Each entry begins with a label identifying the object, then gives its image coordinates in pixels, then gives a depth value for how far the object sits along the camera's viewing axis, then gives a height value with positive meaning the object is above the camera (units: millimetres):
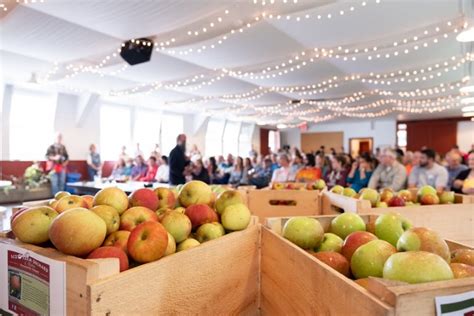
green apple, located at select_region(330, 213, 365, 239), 1387 -289
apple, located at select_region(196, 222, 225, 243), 1239 -284
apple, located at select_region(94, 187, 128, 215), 1230 -166
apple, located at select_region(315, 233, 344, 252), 1261 -331
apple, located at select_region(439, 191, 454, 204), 2533 -339
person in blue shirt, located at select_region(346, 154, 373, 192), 4922 -318
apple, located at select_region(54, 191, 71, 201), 1559 -191
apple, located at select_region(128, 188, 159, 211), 1333 -180
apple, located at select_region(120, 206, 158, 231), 1163 -219
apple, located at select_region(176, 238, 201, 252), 1148 -301
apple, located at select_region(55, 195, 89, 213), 1211 -180
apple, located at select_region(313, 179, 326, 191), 3630 -356
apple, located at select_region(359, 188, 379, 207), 2426 -313
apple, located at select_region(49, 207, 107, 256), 925 -211
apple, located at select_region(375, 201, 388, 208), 2330 -354
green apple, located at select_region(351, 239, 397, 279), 973 -297
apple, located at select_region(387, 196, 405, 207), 2381 -345
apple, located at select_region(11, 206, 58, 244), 1045 -221
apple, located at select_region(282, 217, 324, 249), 1264 -293
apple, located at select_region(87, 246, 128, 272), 926 -268
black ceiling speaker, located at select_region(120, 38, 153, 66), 5321 +1493
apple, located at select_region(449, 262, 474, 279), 851 -291
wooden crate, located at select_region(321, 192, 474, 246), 2180 -399
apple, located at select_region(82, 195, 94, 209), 1290 -185
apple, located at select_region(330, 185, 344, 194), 2927 -328
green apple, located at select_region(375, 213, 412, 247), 1256 -275
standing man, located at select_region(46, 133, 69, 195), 8391 -314
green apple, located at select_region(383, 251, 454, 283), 772 -260
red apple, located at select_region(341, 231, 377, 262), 1146 -296
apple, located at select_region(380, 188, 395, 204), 2490 -319
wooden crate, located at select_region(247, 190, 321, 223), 2887 -429
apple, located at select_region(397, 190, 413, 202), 2631 -333
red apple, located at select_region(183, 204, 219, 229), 1321 -238
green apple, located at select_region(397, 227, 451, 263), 1016 -264
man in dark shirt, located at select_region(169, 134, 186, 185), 5543 -196
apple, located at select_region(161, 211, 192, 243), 1168 -244
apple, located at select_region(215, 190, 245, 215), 1427 -197
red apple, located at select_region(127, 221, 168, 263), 956 -247
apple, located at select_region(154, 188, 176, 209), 1449 -192
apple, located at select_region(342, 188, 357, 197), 2793 -335
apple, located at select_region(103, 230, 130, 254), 1020 -256
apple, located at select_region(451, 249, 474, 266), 1003 -302
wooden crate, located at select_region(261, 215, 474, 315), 654 -310
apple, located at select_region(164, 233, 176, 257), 1075 -291
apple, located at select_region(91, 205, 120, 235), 1098 -202
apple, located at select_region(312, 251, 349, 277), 1067 -330
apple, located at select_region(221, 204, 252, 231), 1313 -247
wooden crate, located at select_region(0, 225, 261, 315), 808 -346
